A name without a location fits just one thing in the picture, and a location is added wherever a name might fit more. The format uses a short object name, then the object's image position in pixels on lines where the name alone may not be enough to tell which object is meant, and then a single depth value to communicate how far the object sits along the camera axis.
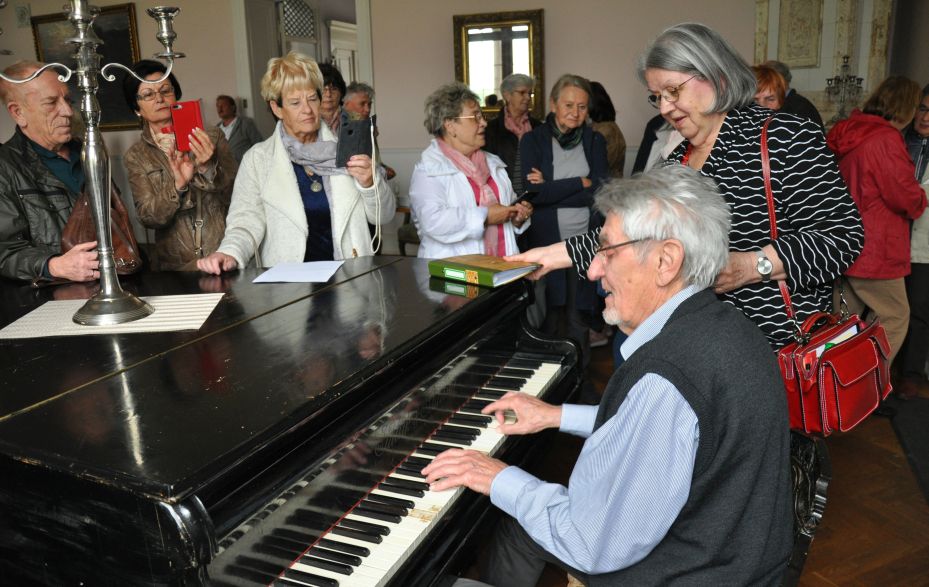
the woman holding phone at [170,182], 2.88
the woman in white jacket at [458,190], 3.35
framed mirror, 7.00
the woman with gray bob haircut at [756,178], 1.83
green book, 2.14
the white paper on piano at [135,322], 1.89
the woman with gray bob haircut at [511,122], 4.79
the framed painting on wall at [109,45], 8.64
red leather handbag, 1.76
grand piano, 1.08
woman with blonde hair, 2.85
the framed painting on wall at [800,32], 6.09
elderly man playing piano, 1.21
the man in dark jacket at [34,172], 2.55
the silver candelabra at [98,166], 1.81
